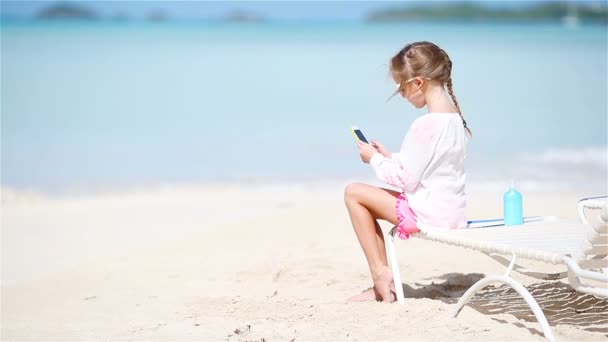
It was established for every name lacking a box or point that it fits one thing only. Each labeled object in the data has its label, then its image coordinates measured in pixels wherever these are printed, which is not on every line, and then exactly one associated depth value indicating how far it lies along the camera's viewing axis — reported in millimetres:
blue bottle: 4906
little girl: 4652
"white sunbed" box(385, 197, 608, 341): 3947
